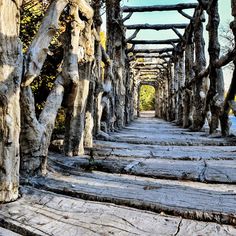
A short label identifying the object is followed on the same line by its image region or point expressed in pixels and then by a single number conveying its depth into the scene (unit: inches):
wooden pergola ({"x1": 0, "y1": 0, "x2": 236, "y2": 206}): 86.4
